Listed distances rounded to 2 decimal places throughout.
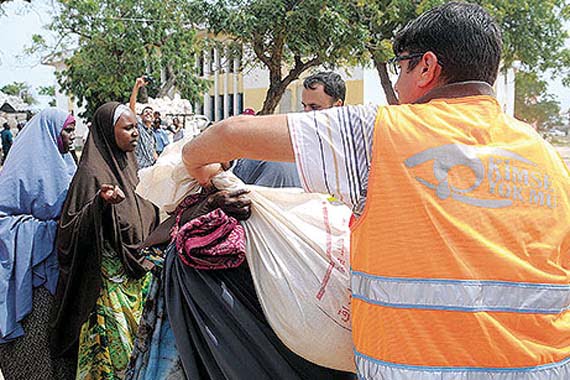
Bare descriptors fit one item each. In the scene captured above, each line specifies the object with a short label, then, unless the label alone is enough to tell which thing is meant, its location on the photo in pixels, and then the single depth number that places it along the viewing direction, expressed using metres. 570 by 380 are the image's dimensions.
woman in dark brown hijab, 3.12
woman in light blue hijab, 3.22
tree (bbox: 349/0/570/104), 15.96
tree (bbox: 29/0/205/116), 24.05
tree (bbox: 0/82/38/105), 82.30
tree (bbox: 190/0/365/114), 14.41
